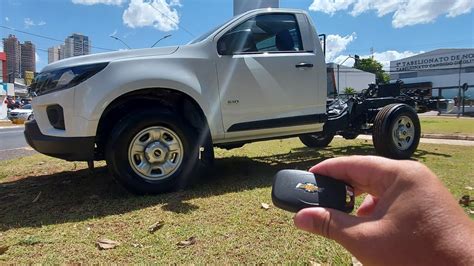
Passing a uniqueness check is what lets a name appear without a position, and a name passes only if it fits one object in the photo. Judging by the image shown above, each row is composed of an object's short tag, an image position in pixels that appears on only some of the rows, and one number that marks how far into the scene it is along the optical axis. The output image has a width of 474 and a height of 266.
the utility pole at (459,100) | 32.48
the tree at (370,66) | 85.75
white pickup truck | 3.82
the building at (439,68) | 58.07
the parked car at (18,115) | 28.22
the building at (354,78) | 71.75
